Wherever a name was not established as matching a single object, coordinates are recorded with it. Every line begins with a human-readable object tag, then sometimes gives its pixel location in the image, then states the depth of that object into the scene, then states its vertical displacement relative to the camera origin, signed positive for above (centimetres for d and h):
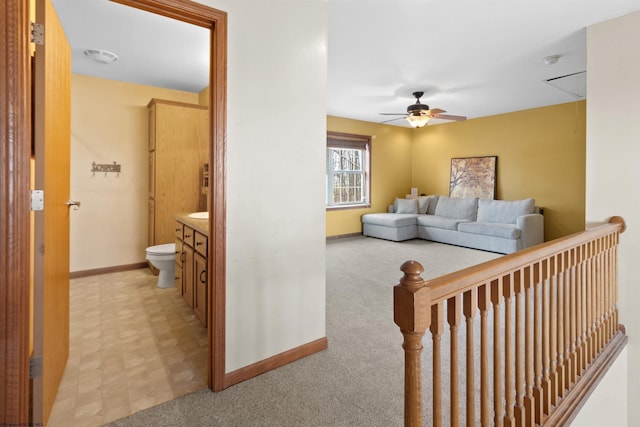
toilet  352 -63
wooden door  145 -2
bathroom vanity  248 -50
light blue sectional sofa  552 -34
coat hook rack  409 +41
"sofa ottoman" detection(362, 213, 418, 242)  663 -46
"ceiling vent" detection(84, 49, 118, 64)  330 +147
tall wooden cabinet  416 +52
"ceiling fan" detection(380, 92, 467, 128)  489 +133
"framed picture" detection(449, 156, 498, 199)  677 +58
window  701 +72
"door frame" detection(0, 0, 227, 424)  119 -3
